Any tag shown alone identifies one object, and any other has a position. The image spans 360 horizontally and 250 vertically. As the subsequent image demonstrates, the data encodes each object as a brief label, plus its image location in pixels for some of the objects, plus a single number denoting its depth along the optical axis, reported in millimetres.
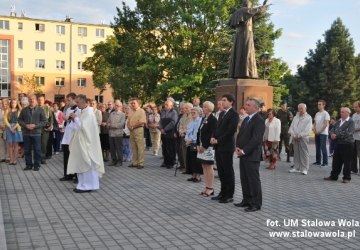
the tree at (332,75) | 38844
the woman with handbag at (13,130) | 12859
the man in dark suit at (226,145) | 8109
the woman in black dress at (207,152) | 8633
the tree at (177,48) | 33500
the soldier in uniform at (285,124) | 15281
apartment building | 74500
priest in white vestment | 9125
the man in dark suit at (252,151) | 7512
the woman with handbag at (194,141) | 10008
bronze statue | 16875
